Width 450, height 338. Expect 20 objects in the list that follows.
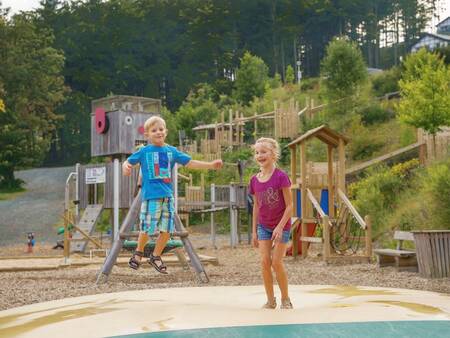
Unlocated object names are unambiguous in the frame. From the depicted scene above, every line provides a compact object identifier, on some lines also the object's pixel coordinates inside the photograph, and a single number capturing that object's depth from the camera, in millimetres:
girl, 5656
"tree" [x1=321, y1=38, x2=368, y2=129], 34562
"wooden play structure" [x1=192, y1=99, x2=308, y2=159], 30531
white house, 70625
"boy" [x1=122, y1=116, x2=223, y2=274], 7160
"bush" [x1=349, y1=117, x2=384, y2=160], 30578
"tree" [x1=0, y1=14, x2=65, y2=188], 39938
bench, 10602
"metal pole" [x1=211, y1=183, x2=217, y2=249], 18728
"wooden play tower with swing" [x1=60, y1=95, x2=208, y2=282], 17266
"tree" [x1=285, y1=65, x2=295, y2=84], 54906
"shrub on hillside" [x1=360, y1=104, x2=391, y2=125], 34531
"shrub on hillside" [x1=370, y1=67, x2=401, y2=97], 45144
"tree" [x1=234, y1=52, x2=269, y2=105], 51125
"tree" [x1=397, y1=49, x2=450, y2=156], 23953
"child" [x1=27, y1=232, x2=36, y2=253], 17998
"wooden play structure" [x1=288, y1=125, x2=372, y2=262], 13086
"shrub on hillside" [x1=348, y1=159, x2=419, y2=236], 16547
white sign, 17344
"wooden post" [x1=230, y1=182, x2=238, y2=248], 18766
